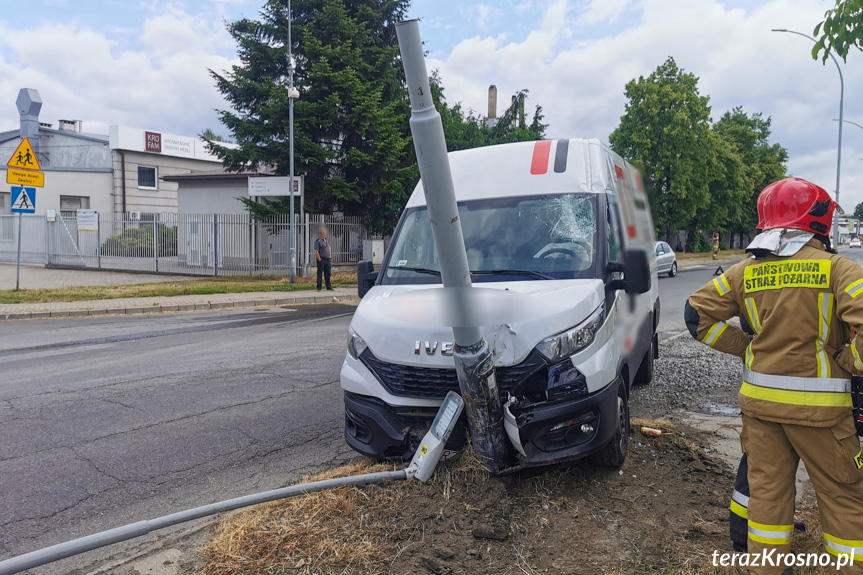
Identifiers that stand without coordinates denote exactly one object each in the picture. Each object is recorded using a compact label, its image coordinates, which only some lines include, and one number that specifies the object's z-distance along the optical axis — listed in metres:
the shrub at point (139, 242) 24.69
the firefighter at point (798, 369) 2.70
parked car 24.19
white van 3.57
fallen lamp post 2.63
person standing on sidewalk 19.20
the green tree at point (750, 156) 55.31
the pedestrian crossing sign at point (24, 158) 16.42
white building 36.72
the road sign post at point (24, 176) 16.42
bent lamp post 2.79
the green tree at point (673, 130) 38.69
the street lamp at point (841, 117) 33.95
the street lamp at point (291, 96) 19.48
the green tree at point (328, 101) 21.42
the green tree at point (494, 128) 28.57
